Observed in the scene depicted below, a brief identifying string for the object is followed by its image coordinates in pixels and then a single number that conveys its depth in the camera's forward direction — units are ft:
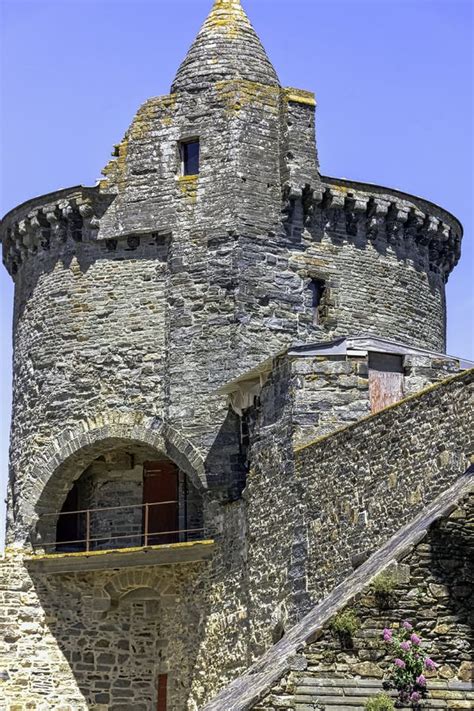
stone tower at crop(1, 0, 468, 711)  101.76
